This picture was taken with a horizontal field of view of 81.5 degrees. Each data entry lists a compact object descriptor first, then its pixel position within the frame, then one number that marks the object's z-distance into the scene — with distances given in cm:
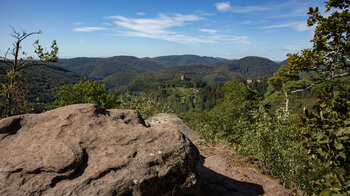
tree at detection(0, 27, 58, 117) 1030
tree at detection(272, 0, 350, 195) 450
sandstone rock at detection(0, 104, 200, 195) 489
